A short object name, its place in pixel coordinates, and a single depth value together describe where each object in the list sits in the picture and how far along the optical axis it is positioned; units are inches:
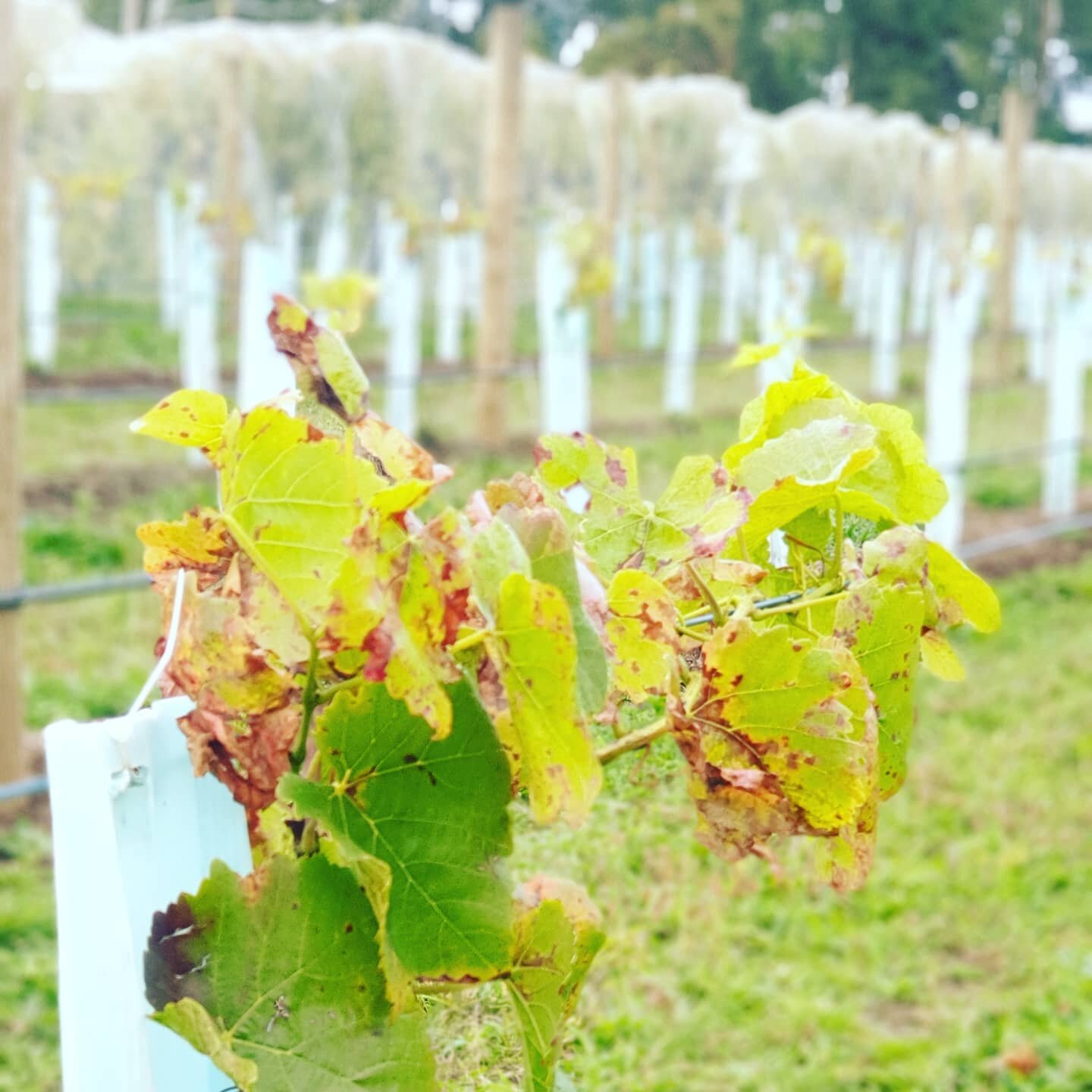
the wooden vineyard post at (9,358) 94.3
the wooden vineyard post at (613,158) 333.4
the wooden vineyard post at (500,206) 203.3
